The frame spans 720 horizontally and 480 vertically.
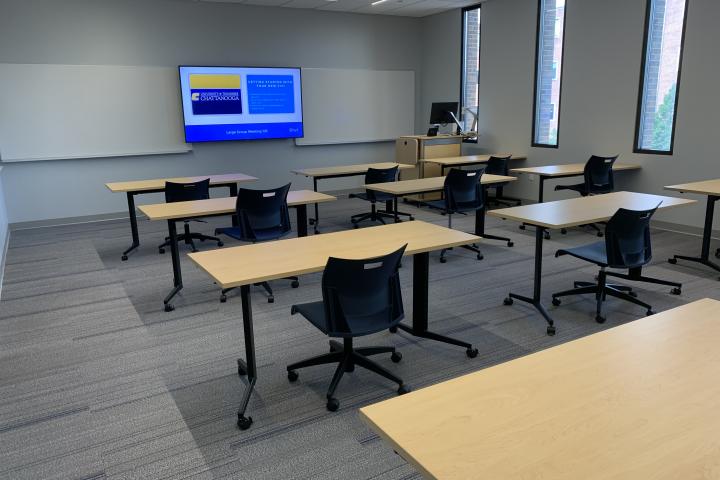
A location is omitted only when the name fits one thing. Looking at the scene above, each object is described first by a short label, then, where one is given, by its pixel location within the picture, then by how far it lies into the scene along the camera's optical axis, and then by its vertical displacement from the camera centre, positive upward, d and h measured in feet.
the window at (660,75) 19.65 +1.60
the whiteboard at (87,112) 22.21 +0.57
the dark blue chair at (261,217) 14.03 -2.49
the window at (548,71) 24.07 +2.22
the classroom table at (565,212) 12.03 -2.21
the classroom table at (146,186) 18.03 -2.12
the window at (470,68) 28.35 +2.78
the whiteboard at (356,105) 28.81 +0.93
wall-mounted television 25.31 +0.99
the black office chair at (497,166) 23.77 -2.04
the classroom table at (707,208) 15.21 -2.63
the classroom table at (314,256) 8.56 -2.32
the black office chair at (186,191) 17.51 -2.20
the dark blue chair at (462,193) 17.85 -2.43
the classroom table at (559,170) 20.61 -1.99
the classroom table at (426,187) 17.46 -2.19
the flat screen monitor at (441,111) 27.78 +0.49
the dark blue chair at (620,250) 11.66 -2.98
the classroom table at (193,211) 13.61 -2.24
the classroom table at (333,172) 22.08 -2.06
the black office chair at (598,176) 19.89 -2.12
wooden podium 26.78 -1.54
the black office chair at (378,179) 21.16 -2.29
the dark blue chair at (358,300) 8.20 -2.82
